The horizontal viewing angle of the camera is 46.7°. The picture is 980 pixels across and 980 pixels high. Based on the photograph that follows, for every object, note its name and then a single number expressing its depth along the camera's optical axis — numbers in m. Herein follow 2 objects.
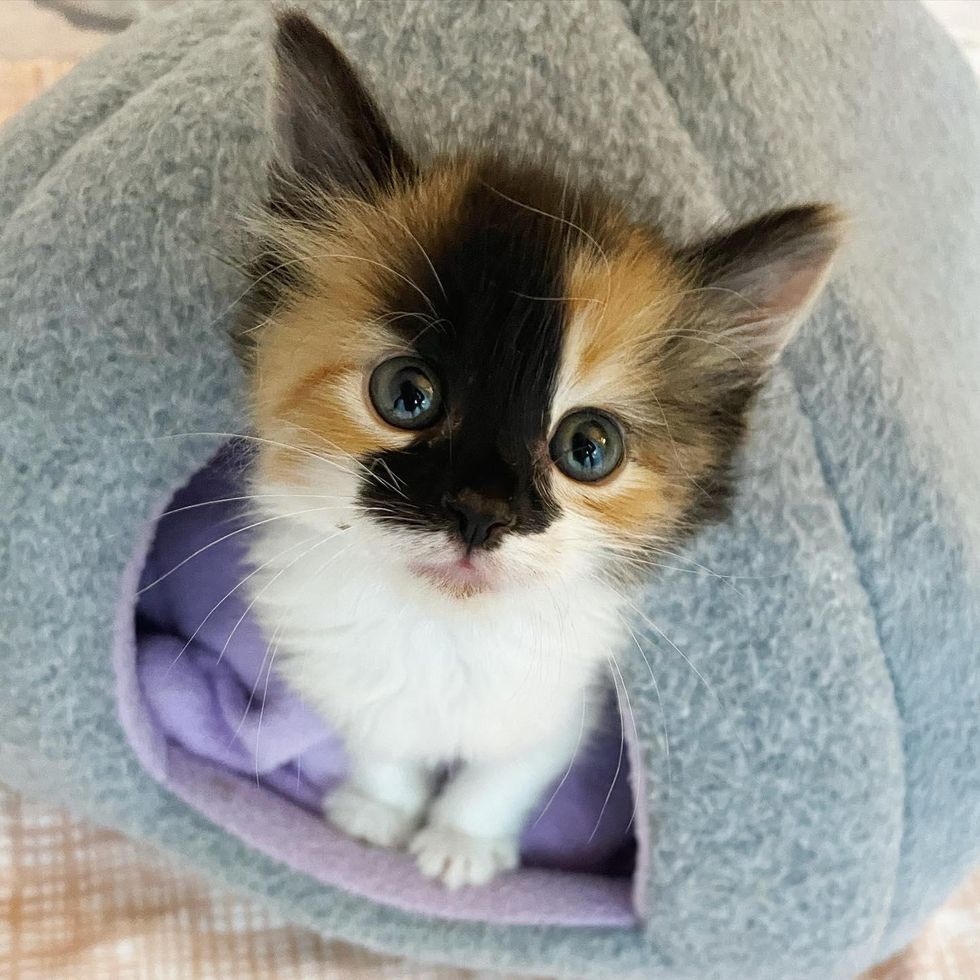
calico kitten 0.18
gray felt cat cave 0.22
